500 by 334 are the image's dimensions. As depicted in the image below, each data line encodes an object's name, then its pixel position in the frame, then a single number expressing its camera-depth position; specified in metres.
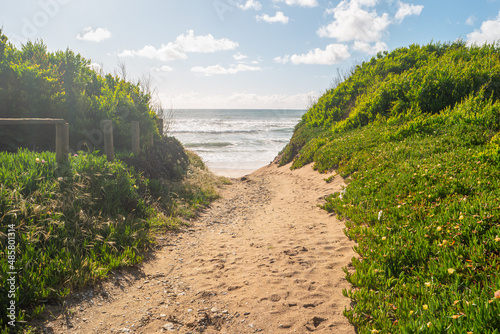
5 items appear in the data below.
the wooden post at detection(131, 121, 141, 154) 9.35
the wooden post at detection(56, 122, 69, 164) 5.90
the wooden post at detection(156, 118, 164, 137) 12.82
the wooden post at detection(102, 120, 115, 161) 7.72
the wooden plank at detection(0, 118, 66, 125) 5.28
